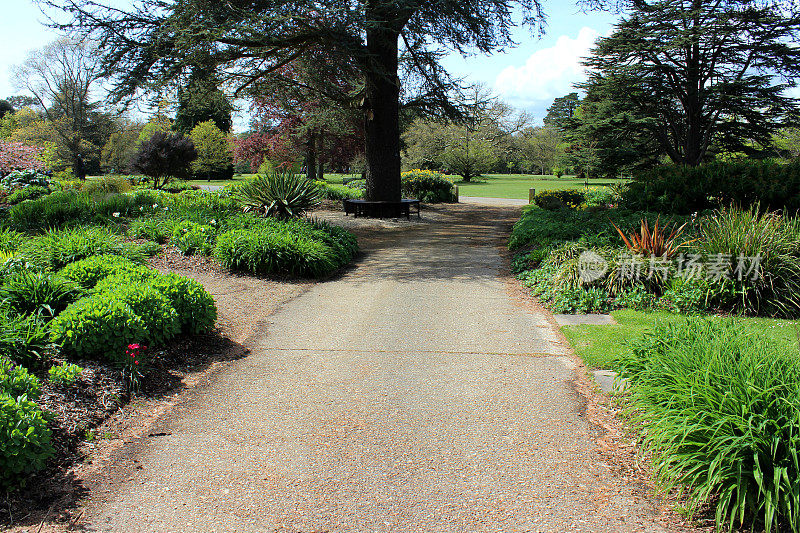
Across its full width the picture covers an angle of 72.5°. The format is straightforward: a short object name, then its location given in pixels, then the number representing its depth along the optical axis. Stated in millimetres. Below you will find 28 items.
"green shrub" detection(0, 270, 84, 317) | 4762
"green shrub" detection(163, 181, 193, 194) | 23289
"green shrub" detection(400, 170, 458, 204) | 23656
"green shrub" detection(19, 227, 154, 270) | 6893
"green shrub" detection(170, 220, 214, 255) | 9273
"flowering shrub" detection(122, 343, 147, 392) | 4301
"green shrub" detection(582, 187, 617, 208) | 18262
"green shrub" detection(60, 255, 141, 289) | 5590
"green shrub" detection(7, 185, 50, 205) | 12702
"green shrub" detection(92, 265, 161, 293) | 5129
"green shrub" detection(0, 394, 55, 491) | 2889
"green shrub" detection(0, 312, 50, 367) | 3967
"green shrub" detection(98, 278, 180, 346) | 4789
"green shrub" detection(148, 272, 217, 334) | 5273
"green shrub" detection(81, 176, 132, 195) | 17531
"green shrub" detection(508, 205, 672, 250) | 9172
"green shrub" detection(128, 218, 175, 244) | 10031
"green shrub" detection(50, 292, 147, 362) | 4316
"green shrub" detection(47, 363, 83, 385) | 3893
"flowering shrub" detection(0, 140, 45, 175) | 17508
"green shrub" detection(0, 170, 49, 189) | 13852
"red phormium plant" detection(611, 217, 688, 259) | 7258
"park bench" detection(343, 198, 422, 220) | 16812
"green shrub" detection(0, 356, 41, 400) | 3361
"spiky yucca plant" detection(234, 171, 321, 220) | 11453
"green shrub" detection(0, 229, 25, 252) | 7163
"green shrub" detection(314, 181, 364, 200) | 22339
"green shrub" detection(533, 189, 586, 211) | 17250
